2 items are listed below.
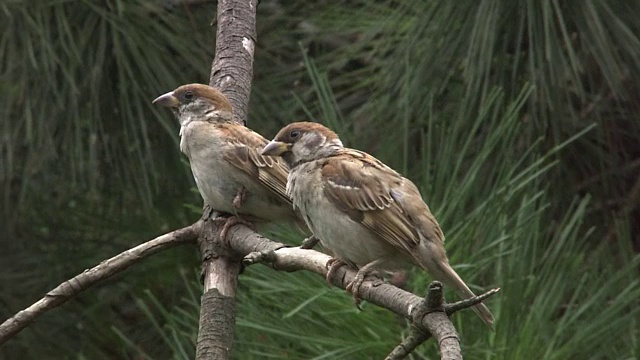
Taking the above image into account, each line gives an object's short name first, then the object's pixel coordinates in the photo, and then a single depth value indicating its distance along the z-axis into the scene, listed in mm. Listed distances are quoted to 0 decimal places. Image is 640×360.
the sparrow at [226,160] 6781
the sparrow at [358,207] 5848
